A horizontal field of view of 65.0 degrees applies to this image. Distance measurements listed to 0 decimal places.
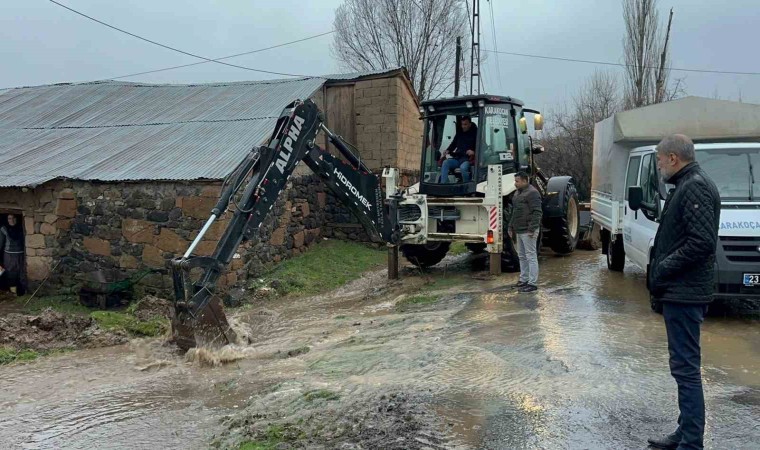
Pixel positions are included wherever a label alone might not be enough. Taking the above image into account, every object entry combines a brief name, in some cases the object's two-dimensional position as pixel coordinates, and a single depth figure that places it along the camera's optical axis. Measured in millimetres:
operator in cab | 10607
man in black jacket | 3701
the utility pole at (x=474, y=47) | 24822
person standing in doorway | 12766
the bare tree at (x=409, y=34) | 32281
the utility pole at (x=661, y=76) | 28844
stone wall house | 11555
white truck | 6660
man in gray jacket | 9086
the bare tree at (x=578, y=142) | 27938
